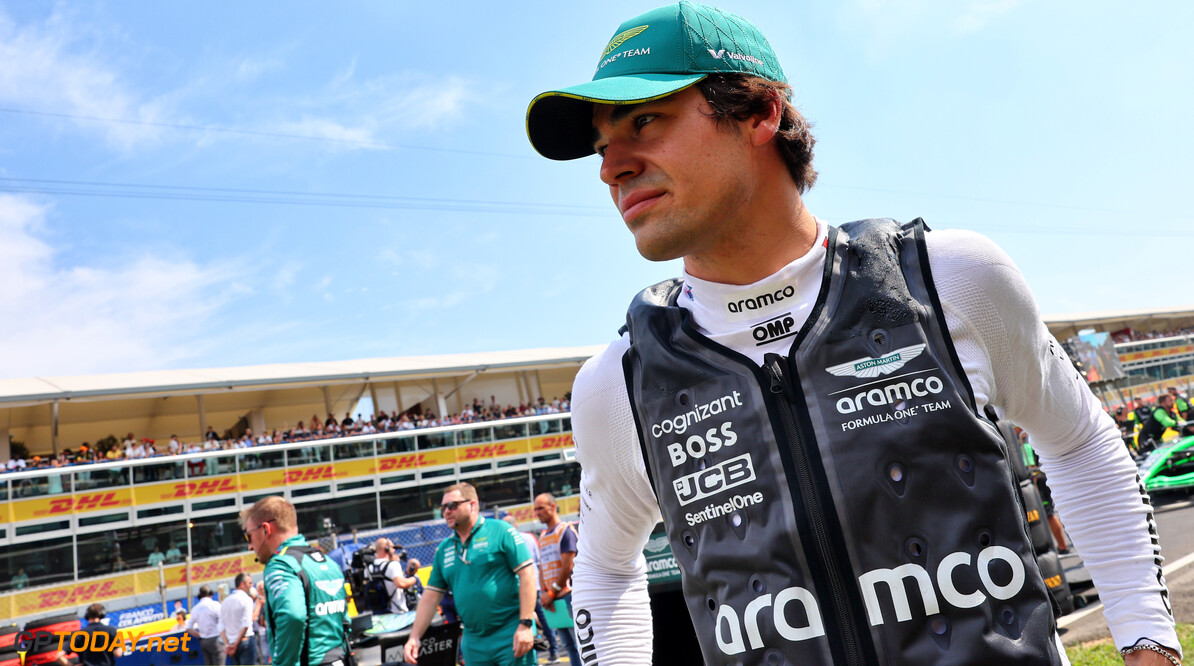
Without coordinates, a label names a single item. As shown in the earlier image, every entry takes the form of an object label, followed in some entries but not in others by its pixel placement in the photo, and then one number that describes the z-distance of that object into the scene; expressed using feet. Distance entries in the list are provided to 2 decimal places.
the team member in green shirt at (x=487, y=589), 17.70
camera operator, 35.40
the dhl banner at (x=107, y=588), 68.39
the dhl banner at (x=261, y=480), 77.51
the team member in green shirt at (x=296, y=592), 17.35
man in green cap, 3.76
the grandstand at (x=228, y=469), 73.15
